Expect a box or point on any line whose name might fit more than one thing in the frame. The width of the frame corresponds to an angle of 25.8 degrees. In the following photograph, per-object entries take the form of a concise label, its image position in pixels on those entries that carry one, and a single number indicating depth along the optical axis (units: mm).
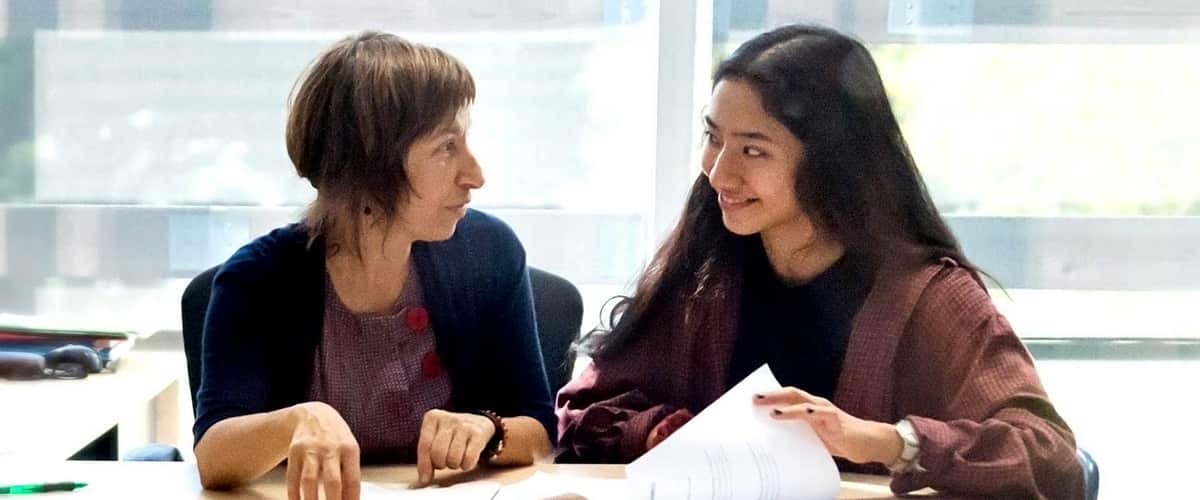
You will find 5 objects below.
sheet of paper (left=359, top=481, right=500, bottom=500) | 2840
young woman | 3036
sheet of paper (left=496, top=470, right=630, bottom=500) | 2833
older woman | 3055
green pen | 2852
